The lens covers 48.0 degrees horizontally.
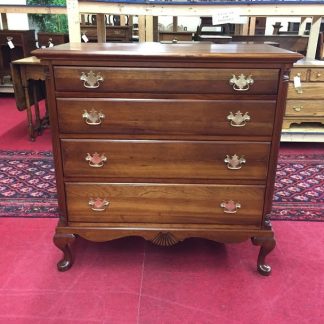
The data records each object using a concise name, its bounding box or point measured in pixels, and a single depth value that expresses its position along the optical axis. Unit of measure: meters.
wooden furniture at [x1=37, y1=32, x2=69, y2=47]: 4.38
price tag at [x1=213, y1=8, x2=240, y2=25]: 2.24
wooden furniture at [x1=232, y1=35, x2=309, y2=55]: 3.96
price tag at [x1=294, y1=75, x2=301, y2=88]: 2.54
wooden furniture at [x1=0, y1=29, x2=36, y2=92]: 4.64
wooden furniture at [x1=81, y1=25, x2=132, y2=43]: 4.93
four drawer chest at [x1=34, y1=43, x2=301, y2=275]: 1.31
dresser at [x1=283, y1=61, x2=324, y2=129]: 2.82
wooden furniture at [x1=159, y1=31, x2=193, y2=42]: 4.23
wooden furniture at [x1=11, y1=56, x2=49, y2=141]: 3.04
